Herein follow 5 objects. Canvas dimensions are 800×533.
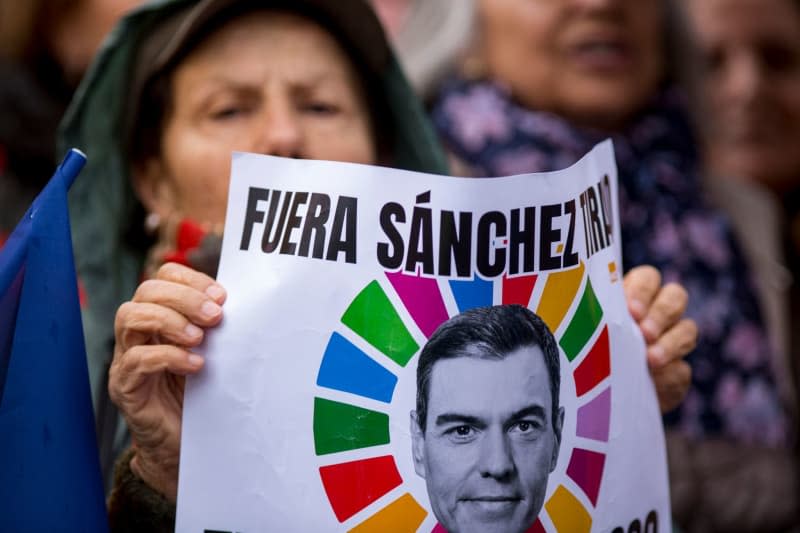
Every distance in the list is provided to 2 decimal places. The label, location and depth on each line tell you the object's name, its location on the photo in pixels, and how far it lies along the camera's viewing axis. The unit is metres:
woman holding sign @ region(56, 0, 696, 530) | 3.17
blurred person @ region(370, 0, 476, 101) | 5.69
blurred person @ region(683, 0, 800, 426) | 6.12
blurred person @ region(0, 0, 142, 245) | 5.29
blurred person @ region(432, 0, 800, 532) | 5.34
